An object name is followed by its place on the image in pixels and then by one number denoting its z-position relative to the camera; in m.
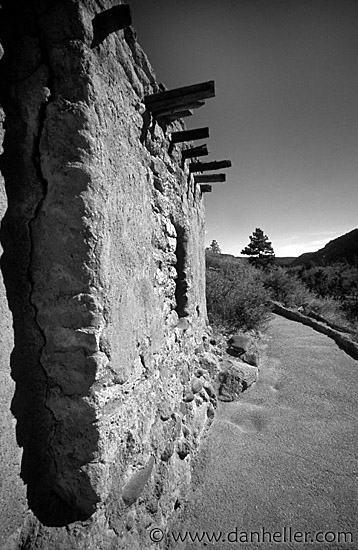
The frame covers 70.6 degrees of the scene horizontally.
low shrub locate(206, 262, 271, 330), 6.01
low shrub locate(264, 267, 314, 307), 11.22
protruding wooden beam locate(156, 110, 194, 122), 2.38
